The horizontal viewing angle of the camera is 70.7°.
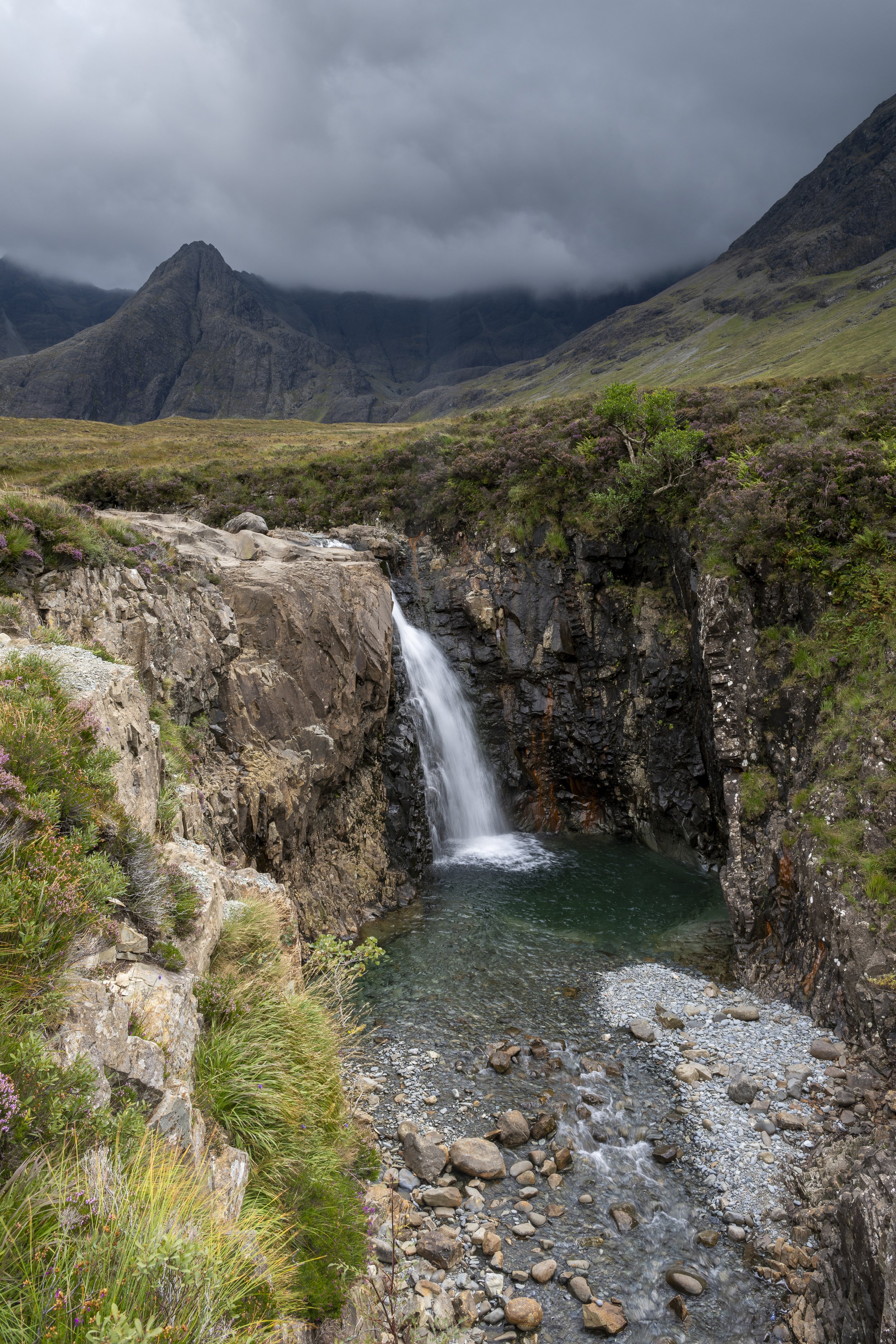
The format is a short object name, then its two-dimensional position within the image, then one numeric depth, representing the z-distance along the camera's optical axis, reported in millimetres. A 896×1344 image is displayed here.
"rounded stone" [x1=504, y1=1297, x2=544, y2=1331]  8031
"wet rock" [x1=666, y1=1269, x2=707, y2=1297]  8539
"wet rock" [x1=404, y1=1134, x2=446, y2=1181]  10125
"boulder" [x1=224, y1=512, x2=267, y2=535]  25156
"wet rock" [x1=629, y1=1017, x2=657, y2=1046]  13523
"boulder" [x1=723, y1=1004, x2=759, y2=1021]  14062
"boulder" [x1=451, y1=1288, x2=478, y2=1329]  7840
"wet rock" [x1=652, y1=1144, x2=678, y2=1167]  10656
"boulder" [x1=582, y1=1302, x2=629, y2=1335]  8062
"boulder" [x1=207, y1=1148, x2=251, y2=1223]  4934
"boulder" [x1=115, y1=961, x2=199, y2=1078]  5438
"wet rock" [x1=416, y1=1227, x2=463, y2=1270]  8633
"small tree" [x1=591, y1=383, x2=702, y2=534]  25141
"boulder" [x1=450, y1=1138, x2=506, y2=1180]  10211
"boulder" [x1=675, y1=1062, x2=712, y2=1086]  12344
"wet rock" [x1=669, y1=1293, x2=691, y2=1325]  8242
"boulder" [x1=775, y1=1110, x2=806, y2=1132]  10984
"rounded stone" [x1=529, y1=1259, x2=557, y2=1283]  8609
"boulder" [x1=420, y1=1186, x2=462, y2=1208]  9609
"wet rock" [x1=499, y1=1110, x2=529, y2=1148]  10969
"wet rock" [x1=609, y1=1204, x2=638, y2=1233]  9500
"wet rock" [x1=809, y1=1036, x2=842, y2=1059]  12461
